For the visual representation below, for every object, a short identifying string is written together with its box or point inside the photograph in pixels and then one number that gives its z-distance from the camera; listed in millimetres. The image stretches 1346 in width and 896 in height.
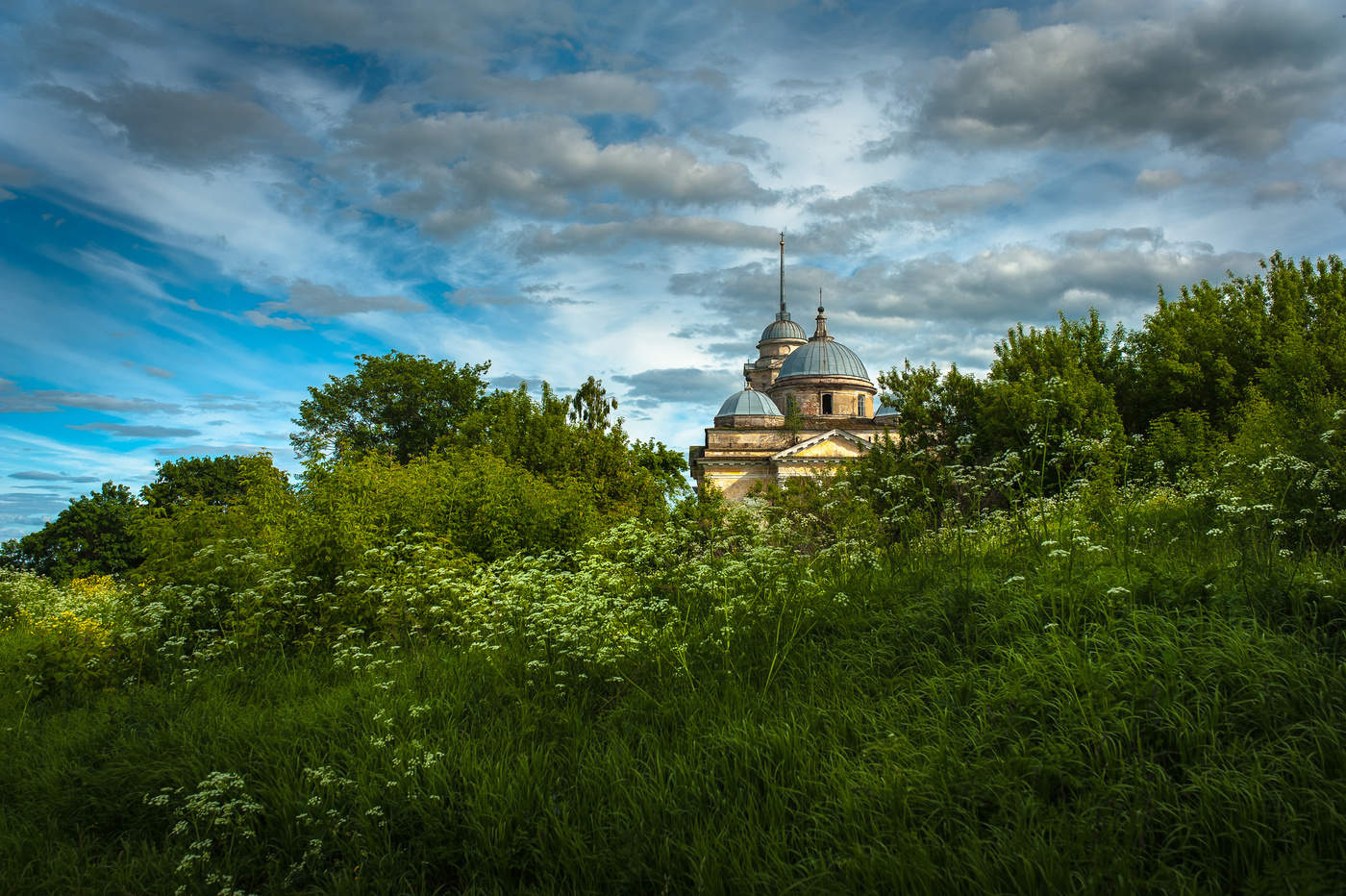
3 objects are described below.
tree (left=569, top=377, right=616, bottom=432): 29812
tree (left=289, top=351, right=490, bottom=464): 35000
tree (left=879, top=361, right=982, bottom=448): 20750
